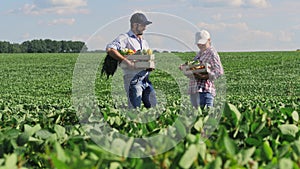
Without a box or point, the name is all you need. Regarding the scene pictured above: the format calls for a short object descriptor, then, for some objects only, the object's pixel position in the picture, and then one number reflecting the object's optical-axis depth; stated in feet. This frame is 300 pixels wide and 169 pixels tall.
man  22.93
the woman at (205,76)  23.86
